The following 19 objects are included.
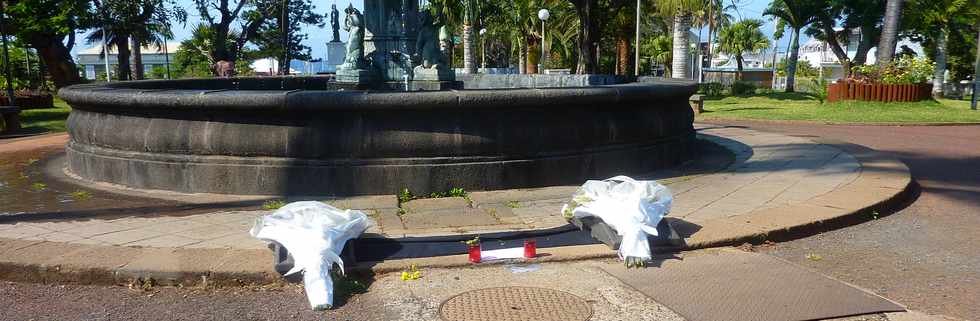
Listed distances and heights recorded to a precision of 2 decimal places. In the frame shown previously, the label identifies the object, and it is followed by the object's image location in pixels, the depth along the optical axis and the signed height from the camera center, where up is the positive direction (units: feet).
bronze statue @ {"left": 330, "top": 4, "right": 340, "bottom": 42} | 70.47 +5.97
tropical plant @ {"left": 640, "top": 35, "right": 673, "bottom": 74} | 200.23 +8.75
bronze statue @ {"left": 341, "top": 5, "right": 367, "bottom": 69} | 39.37 +2.21
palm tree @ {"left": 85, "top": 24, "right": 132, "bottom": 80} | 126.55 +6.68
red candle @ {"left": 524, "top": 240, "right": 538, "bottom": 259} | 15.98 -3.81
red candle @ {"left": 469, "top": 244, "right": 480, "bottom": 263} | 15.67 -3.85
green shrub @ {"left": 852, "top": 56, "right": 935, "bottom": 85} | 68.85 +0.64
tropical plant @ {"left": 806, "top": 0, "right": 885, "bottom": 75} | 129.39 +10.99
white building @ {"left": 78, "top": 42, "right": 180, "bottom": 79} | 333.83 +10.94
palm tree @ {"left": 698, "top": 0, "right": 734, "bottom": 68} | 126.31 +13.50
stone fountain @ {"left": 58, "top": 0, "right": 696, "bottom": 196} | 22.24 -1.89
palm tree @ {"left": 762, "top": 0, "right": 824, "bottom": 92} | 125.70 +11.22
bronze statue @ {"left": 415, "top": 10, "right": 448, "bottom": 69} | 40.14 +2.07
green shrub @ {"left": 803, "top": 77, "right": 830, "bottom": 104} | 77.51 -1.30
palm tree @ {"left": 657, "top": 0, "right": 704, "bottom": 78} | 91.56 +4.37
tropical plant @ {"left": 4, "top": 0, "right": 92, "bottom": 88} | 59.93 +5.39
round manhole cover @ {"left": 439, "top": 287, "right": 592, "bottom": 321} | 12.77 -4.20
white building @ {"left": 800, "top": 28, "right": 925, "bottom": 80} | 211.00 +9.96
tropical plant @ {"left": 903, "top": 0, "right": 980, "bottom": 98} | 109.70 +9.26
